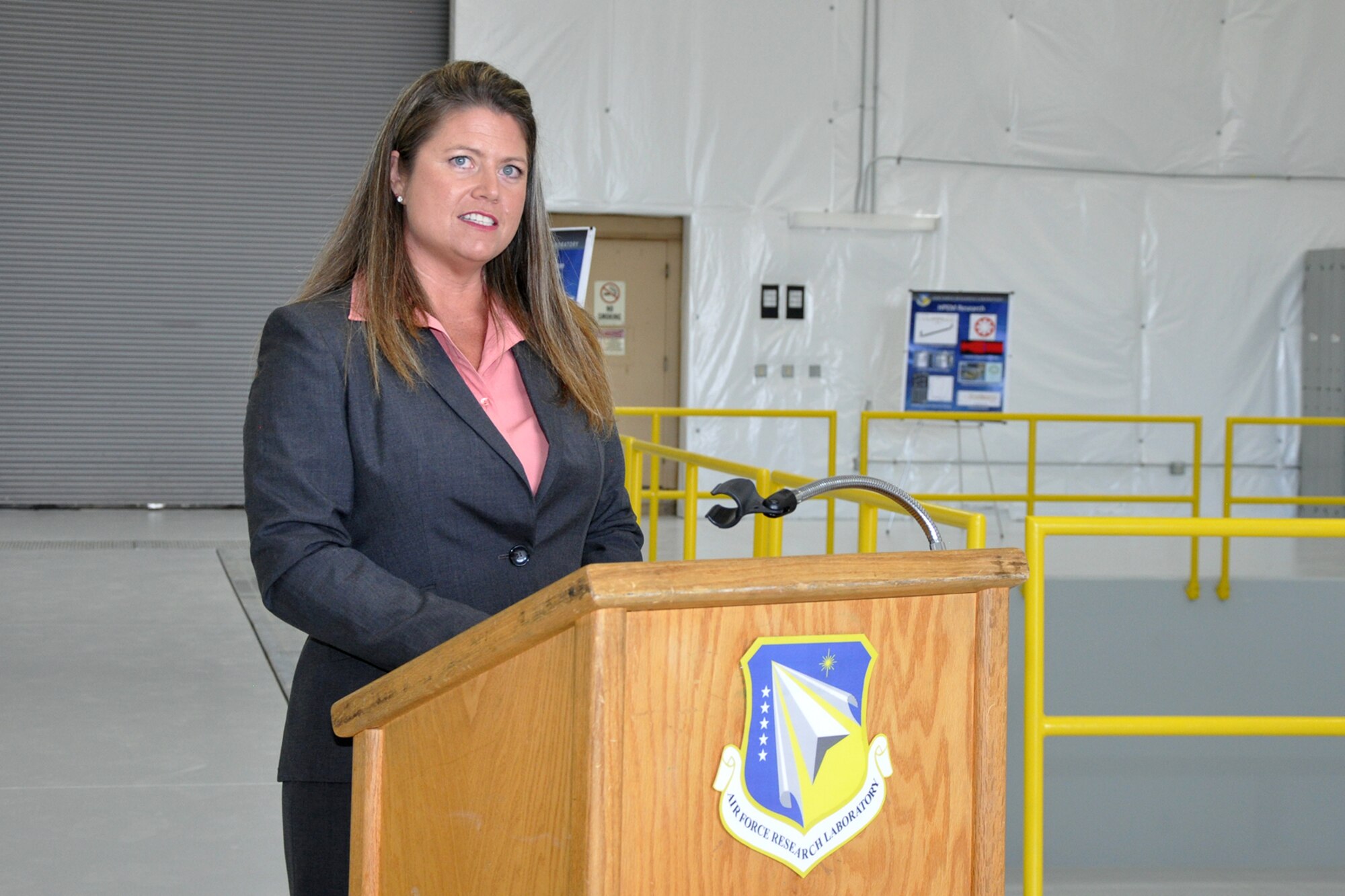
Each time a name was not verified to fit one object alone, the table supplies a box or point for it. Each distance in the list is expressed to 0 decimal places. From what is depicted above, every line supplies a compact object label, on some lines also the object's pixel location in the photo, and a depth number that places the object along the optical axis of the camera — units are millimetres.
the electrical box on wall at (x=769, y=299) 10742
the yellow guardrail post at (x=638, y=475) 5984
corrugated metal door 10453
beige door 10977
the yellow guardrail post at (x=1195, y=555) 7660
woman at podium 1515
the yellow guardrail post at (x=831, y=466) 4695
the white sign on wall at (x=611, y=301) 10969
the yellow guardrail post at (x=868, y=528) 3699
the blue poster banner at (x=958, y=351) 10547
